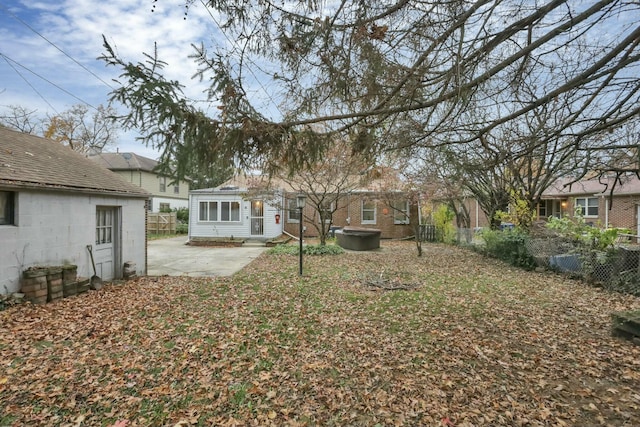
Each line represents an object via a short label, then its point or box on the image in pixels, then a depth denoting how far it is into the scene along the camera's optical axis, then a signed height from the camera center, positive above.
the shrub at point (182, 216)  26.38 -0.40
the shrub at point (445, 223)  17.04 -0.59
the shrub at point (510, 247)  10.03 -1.20
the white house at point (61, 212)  5.84 -0.03
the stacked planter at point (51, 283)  5.88 -1.48
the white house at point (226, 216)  17.53 -0.24
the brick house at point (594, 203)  16.03 +0.64
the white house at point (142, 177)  26.39 +2.96
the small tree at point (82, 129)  22.98 +6.35
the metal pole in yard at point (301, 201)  9.34 +0.34
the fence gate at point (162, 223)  22.39 -0.86
